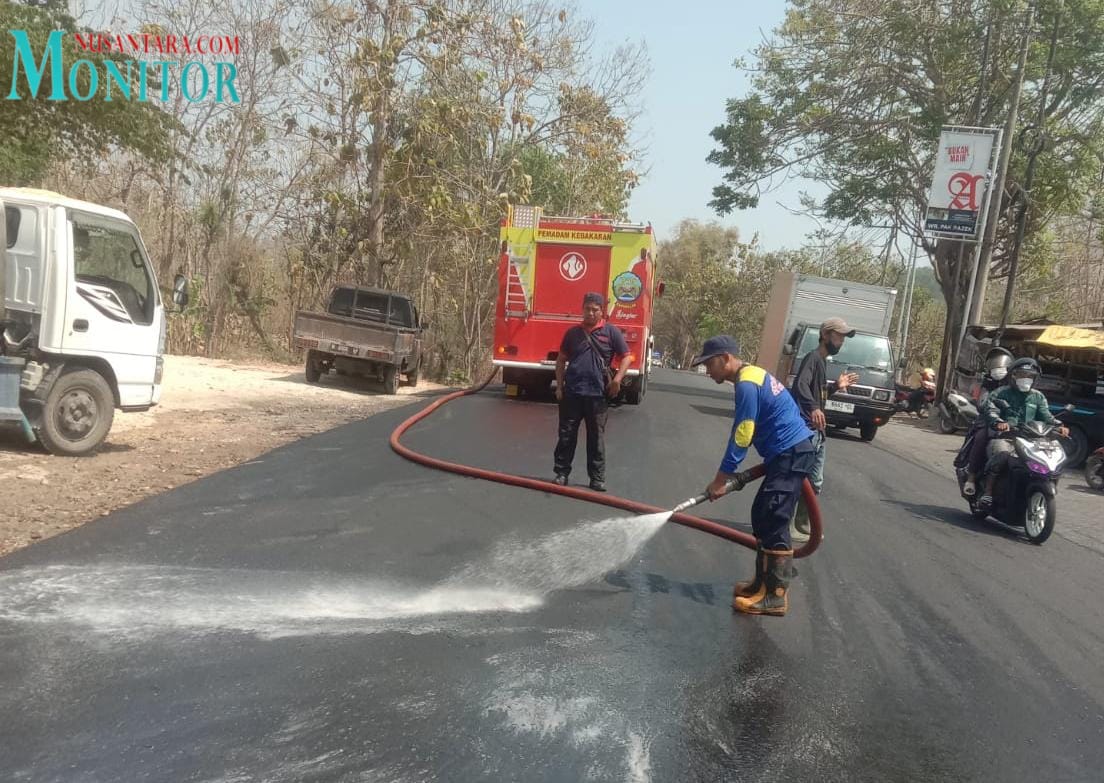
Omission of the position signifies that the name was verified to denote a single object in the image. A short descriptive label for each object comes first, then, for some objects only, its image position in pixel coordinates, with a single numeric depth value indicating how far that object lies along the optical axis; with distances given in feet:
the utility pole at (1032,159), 69.97
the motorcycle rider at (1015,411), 28.50
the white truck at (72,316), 25.98
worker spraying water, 17.25
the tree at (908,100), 75.61
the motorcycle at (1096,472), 43.34
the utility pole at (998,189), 69.46
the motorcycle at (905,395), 45.98
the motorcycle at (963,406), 34.68
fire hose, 17.74
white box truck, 52.29
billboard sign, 67.87
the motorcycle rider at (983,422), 29.68
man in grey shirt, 23.26
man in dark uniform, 27.02
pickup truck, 57.21
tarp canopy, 52.44
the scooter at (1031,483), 26.86
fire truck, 50.34
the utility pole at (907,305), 96.46
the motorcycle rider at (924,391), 47.34
